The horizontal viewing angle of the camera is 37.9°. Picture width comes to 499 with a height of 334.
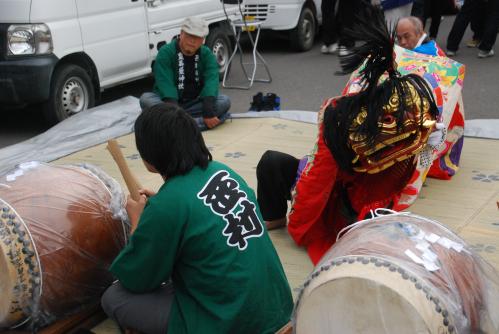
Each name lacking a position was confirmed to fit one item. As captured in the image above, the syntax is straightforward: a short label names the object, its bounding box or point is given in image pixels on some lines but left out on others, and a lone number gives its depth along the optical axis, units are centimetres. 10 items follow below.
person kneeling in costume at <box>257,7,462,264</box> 258
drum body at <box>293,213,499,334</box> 177
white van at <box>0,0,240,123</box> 527
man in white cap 514
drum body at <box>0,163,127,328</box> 239
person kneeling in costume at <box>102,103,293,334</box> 210
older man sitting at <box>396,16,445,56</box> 407
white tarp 472
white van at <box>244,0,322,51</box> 836
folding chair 703
